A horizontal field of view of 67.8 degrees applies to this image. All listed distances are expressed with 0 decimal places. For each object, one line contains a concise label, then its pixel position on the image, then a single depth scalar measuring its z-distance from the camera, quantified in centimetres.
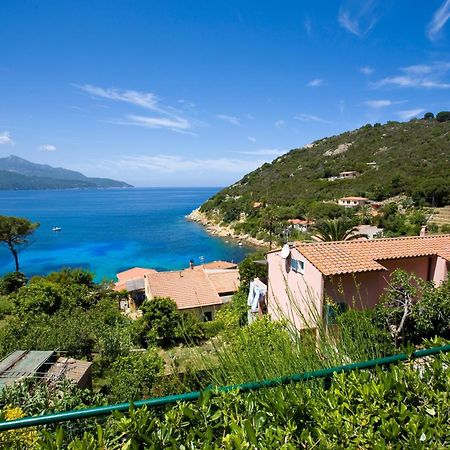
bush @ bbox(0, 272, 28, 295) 2682
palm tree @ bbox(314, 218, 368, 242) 1839
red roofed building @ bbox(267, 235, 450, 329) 1086
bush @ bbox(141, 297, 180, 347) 1600
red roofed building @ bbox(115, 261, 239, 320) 2094
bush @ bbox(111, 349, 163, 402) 895
